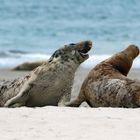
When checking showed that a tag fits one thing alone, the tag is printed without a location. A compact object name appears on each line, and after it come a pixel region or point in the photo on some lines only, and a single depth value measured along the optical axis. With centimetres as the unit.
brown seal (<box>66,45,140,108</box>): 1630
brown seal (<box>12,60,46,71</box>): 3212
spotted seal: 1711
